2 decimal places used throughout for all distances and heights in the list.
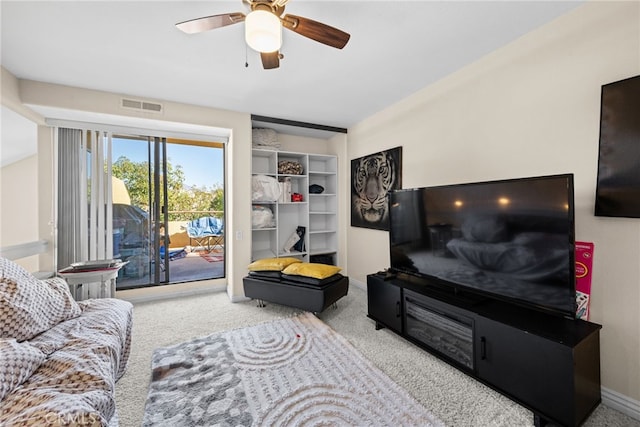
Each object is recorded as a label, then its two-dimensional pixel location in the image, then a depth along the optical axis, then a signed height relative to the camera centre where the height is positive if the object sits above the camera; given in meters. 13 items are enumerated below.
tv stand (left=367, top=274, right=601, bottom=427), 1.34 -0.85
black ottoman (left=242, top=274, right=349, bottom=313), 2.71 -0.88
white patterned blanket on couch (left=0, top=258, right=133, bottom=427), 0.82 -0.62
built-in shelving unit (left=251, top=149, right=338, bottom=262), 3.91 +0.05
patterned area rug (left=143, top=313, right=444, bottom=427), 1.49 -1.19
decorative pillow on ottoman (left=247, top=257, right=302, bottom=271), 2.99 -0.62
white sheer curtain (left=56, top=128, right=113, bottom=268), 2.99 +0.20
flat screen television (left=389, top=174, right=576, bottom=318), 1.49 -0.20
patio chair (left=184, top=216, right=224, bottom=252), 4.25 -0.33
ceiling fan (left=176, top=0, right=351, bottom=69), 1.32 +1.06
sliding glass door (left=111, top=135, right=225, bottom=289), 3.35 +0.20
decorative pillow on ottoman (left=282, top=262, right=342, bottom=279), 2.77 -0.65
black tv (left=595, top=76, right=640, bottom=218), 1.43 +0.34
